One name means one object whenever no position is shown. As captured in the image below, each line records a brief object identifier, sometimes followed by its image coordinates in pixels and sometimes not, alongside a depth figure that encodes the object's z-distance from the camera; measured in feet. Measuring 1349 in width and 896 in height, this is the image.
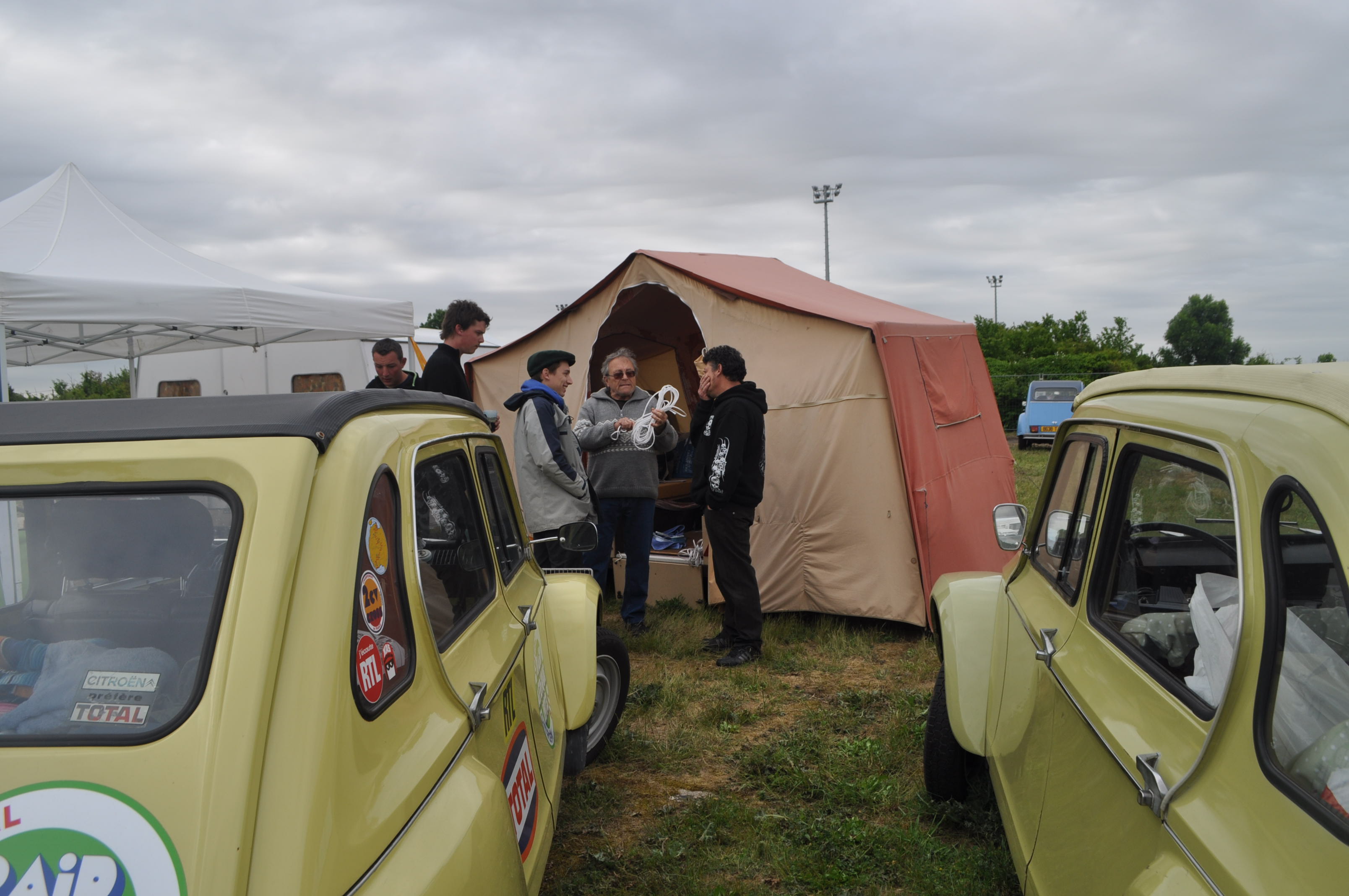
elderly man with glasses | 20.31
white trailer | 38.63
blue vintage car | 71.26
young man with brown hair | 20.10
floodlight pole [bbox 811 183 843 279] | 125.70
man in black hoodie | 18.51
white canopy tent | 19.67
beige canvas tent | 20.79
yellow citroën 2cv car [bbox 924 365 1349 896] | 4.27
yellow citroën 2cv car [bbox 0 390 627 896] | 4.23
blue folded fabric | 4.81
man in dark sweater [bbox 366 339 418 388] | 20.48
